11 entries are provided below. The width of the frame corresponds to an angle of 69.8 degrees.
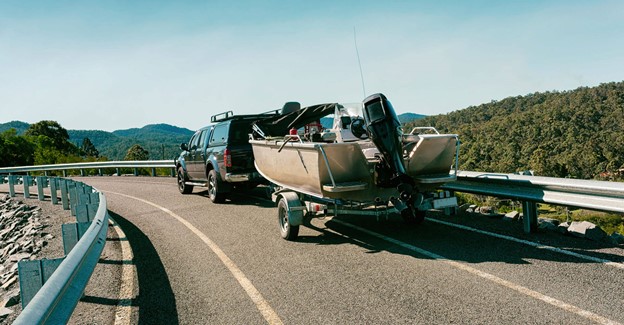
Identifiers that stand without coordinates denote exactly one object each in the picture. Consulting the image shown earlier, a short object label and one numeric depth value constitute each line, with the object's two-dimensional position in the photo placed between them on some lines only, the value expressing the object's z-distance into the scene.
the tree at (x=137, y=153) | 130.07
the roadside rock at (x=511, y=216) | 8.45
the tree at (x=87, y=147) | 170.80
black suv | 11.98
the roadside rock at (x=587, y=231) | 6.57
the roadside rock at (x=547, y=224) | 7.36
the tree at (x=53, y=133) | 111.40
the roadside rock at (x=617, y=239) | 6.40
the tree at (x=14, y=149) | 61.98
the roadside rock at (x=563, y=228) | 7.16
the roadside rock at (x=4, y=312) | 5.43
